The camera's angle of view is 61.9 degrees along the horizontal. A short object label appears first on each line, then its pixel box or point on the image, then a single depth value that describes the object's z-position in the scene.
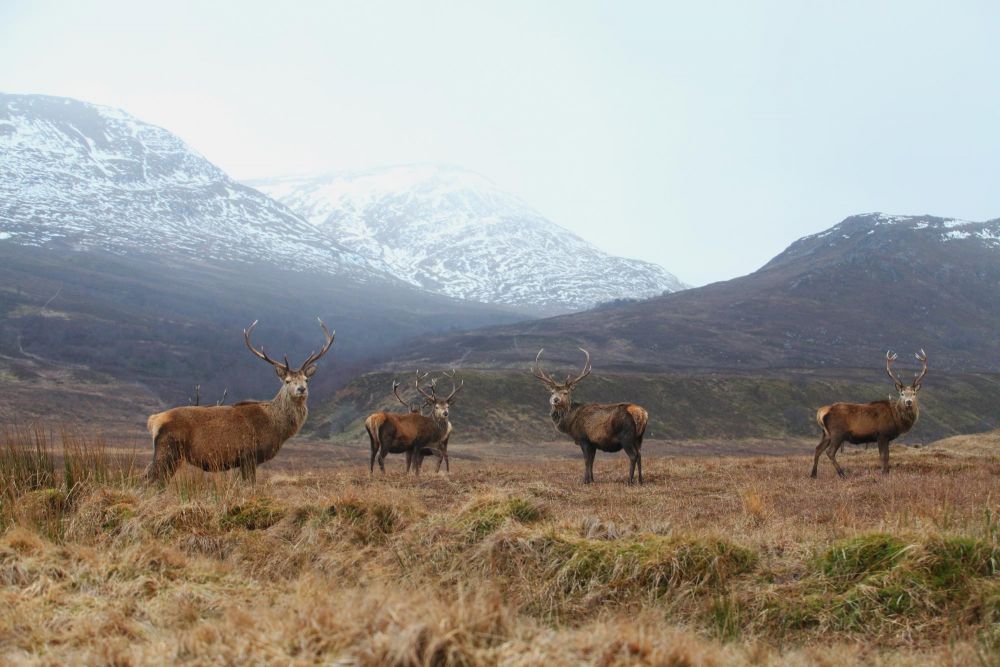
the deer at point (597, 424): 16.28
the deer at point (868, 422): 17.19
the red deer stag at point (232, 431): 11.58
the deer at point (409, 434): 20.98
